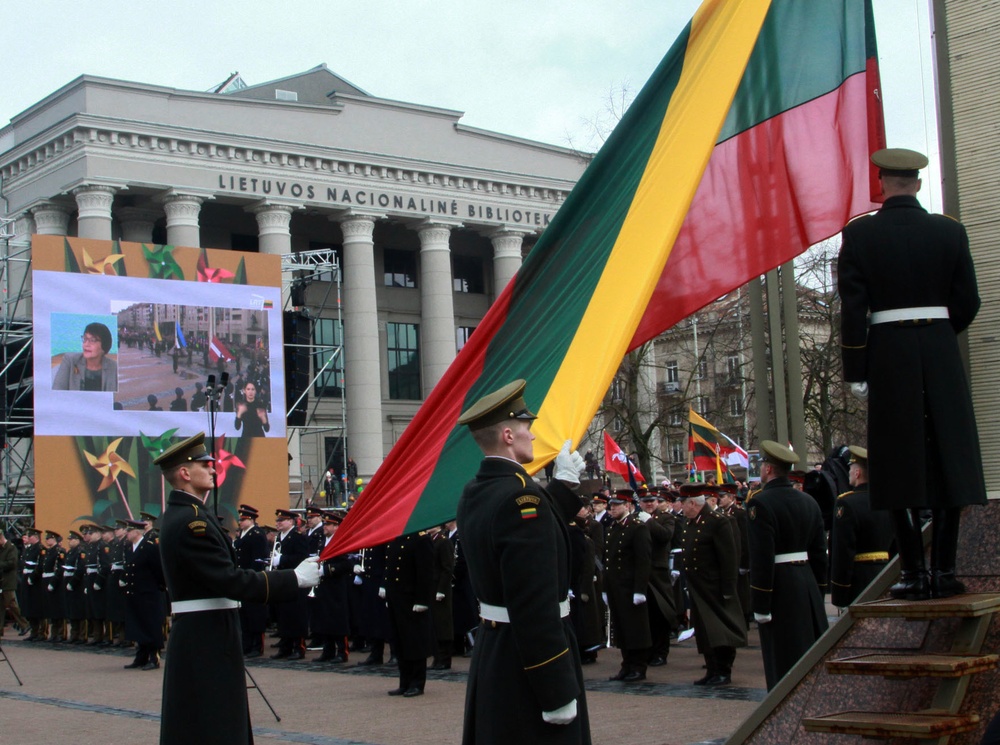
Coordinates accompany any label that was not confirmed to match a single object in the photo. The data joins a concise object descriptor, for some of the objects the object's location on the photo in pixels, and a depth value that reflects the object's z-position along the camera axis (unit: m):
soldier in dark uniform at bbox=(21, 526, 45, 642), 22.08
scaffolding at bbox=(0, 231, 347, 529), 28.22
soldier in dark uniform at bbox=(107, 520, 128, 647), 19.22
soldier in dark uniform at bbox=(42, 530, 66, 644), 21.44
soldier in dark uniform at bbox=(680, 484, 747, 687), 11.35
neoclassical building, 37.47
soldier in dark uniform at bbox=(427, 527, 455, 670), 14.26
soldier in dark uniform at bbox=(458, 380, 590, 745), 4.37
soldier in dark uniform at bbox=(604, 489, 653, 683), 12.16
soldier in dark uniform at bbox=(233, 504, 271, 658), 17.00
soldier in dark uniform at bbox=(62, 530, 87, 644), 20.56
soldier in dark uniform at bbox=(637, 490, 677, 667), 13.16
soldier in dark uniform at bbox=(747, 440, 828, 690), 8.34
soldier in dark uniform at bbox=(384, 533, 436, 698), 11.99
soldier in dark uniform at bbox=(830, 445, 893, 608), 8.77
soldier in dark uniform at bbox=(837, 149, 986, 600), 5.09
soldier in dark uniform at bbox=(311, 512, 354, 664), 15.98
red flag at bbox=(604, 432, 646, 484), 23.06
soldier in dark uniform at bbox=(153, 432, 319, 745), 6.11
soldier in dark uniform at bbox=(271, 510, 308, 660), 16.17
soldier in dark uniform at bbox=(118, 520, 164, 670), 16.42
